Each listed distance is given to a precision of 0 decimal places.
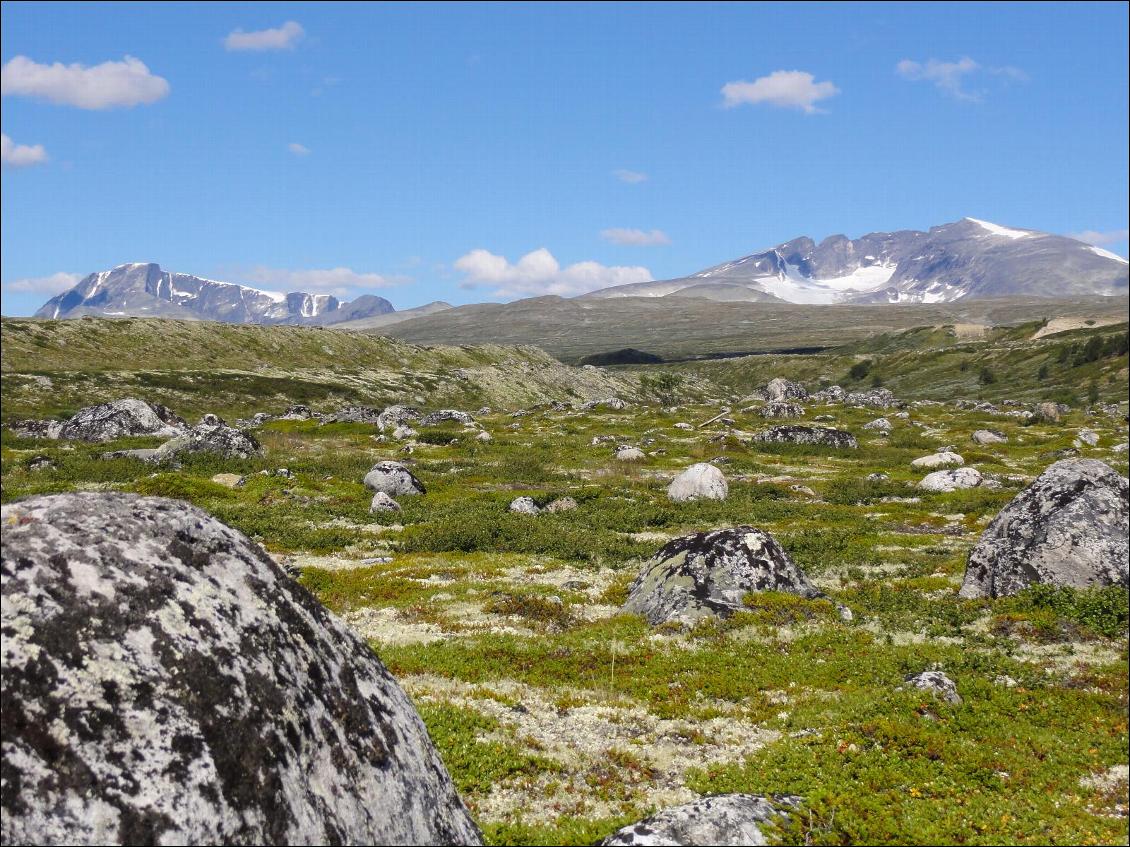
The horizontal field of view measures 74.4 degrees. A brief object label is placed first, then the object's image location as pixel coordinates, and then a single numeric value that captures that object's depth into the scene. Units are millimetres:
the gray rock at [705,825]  9352
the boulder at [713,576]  23438
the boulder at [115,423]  67750
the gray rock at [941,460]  61631
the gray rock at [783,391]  152250
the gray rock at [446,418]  93312
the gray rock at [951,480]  52219
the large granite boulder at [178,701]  5707
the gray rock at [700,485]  49562
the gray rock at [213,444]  56009
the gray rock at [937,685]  15850
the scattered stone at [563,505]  44875
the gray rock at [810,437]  77312
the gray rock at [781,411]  112625
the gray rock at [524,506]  43562
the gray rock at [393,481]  48062
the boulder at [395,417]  87438
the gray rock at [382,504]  42669
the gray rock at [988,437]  80750
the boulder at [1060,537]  22828
